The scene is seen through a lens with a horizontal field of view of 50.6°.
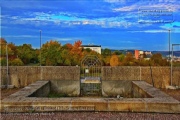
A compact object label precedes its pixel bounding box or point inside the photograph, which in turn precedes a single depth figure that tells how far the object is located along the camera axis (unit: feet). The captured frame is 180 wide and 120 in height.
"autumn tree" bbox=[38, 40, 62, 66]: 99.05
